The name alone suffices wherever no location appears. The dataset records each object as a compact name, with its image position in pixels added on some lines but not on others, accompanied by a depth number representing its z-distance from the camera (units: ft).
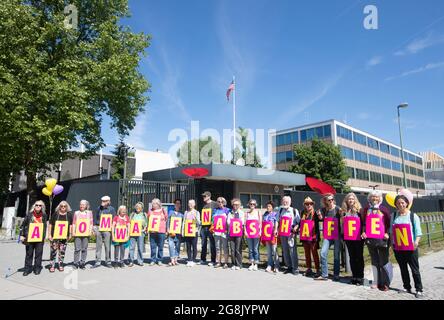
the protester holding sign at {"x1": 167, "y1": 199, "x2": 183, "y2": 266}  34.45
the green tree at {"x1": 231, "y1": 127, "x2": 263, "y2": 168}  159.72
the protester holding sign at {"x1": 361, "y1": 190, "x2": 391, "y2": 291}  23.73
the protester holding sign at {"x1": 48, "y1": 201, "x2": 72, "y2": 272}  30.81
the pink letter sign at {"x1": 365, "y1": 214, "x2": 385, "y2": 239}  24.03
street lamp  87.33
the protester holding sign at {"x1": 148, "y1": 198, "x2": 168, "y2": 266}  34.24
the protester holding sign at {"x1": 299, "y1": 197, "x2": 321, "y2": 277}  28.17
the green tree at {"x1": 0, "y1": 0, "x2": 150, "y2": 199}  60.29
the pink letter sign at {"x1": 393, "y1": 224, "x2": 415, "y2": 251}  22.38
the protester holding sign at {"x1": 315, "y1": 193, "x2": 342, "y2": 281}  26.81
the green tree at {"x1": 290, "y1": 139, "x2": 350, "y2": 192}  139.23
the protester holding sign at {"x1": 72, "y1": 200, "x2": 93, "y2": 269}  31.60
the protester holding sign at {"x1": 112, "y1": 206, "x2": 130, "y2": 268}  32.71
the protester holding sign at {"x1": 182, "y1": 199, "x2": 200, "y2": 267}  34.65
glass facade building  198.47
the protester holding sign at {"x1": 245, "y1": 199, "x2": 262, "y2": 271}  31.86
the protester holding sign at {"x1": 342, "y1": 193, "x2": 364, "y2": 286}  25.20
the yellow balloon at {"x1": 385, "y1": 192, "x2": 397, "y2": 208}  28.28
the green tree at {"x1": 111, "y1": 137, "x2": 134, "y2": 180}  144.77
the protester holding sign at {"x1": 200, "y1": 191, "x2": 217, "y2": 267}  34.91
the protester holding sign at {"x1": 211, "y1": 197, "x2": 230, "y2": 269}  33.12
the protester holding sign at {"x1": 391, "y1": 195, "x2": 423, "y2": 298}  22.22
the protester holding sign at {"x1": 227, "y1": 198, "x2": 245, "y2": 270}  32.45
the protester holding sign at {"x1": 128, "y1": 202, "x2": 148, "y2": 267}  33.60
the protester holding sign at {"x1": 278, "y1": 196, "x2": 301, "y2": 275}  29.50
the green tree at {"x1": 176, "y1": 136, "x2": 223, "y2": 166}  197.26
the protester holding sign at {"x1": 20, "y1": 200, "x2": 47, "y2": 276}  29.53
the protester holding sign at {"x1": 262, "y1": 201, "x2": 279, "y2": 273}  30.83
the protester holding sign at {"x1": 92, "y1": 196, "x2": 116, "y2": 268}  32.83
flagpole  104.12
